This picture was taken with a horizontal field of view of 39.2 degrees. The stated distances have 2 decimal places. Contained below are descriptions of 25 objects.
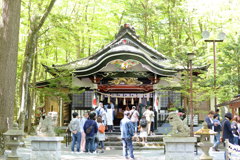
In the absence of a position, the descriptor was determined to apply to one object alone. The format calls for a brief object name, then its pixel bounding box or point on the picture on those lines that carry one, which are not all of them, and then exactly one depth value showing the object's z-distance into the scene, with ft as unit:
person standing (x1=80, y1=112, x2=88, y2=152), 44.00
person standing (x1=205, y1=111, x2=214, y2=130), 43.39
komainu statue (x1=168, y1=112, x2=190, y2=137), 29.53
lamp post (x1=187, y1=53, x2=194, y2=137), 42.88
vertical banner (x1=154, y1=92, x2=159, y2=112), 63.87
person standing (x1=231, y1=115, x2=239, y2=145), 34.42
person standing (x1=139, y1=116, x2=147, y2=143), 48.16
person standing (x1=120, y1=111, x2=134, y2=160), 36.86
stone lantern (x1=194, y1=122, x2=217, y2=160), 30.99
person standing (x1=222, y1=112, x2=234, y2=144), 32.75
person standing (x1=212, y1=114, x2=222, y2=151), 43.29
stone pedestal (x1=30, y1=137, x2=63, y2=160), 31.17
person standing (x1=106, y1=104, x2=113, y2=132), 57.59
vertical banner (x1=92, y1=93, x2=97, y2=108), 65.00
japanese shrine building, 64.18
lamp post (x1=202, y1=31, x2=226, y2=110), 58.23
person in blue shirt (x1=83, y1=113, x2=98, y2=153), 40.86
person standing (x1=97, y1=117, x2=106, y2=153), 43.11
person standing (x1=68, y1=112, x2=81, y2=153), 42.93
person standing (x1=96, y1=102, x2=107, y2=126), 55.16
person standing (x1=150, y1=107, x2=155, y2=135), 58.60
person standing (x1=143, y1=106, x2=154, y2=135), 53.26
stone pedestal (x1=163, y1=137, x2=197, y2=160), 29.14
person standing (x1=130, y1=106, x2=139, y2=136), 53.11
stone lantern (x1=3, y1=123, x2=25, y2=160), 32.07
